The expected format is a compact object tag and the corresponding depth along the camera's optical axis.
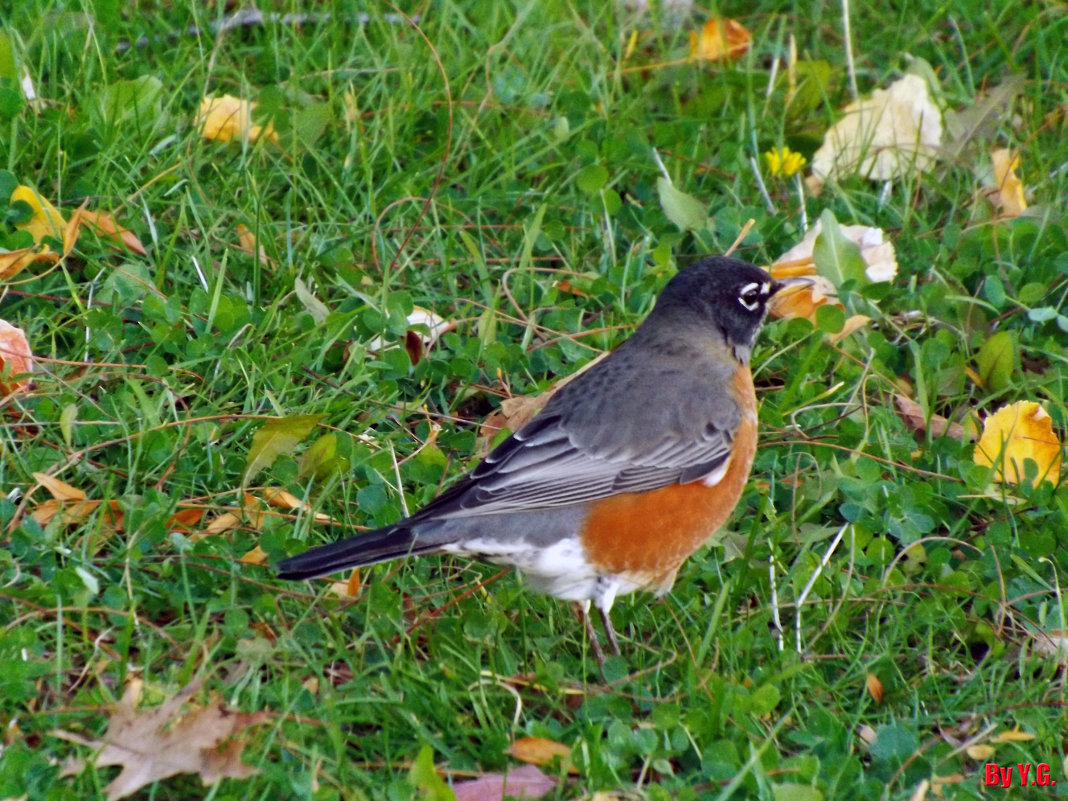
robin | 7.54
